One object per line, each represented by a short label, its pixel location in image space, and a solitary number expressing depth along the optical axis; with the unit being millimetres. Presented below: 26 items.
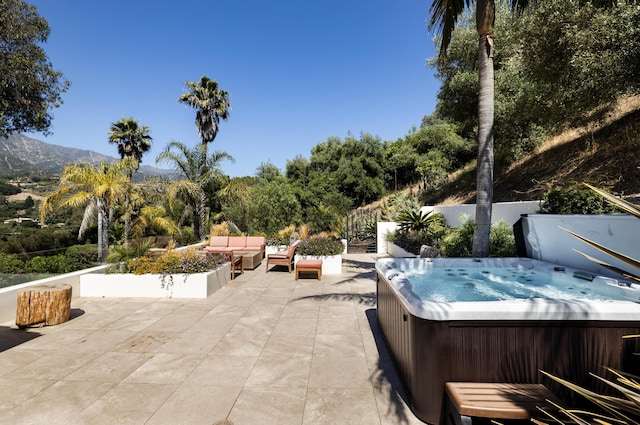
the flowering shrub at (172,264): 6930
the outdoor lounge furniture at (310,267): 8227
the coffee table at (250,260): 9752
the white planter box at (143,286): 6676
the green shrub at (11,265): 7422
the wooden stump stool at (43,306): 4816
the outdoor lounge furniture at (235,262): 8414
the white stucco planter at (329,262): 9172
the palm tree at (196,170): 13992
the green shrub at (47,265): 7527
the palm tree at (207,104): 17547
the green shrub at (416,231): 11359
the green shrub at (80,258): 7773
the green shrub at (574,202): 6234
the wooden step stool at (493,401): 2217
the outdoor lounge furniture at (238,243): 11227
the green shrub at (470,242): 8328
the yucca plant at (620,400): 1424
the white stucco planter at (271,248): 12145
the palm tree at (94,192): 9391
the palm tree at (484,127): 6070
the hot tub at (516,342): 2594
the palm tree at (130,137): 19828
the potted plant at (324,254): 9203
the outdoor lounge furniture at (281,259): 9188
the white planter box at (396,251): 11044
